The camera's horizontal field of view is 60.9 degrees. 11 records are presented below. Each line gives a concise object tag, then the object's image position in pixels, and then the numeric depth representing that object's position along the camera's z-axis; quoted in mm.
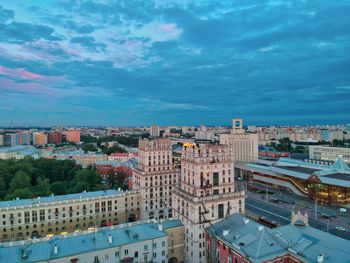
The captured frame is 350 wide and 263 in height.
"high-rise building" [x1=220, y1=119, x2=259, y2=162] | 171250
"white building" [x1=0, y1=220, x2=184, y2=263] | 49344
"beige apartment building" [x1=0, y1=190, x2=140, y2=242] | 76750
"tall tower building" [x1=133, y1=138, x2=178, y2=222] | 90125
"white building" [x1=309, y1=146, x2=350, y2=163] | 168375
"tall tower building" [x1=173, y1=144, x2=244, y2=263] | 60438
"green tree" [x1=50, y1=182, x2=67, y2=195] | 112188
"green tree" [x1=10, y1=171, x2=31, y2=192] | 111250
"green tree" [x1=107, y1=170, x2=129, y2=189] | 138375
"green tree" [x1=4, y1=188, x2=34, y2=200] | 95562
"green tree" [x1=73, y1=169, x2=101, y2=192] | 115956
